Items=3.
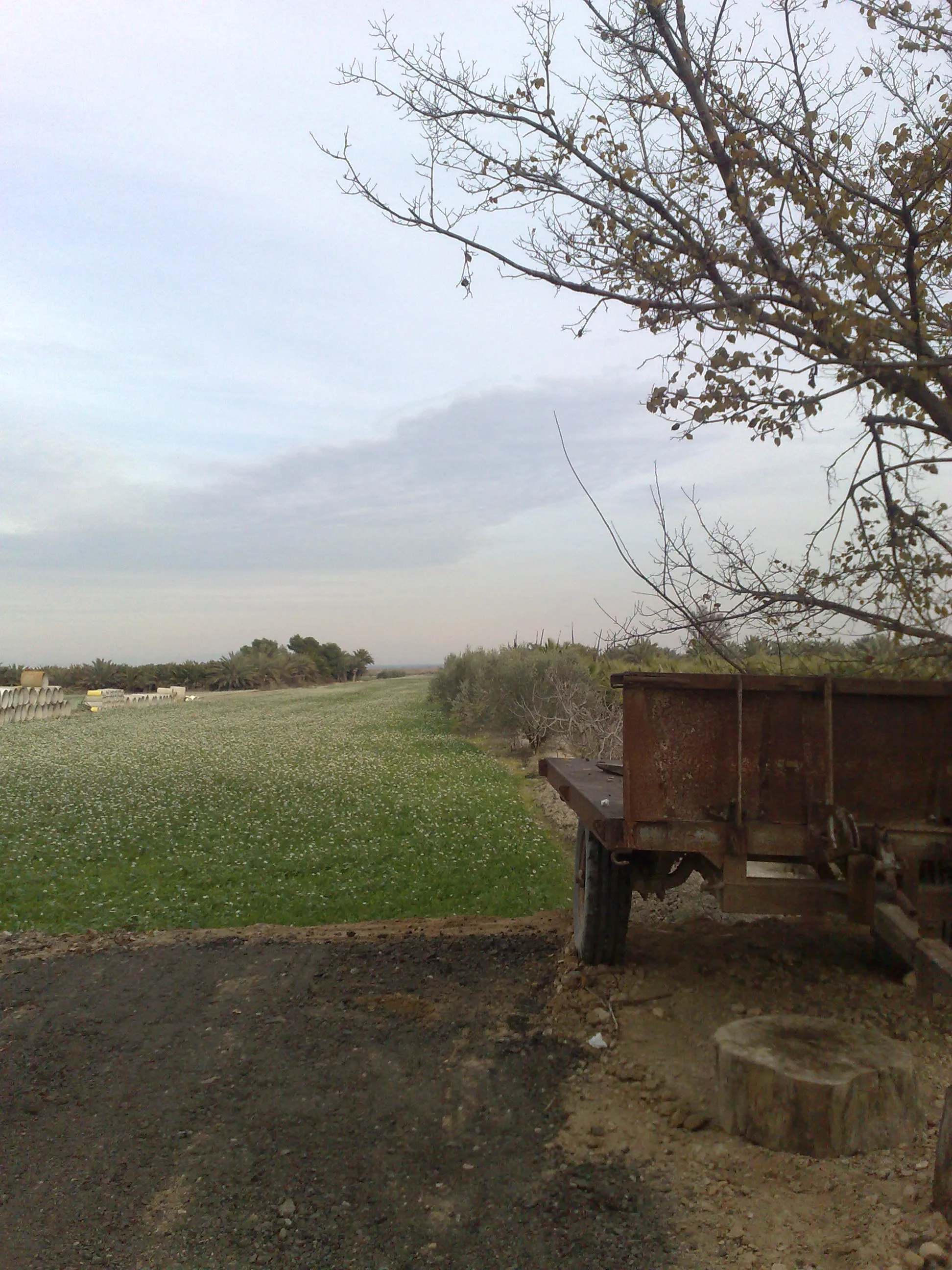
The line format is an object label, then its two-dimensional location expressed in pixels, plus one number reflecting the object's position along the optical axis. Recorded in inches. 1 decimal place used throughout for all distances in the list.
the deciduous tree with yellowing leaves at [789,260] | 274.7
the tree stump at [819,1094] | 160.2
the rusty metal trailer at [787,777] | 195.5
